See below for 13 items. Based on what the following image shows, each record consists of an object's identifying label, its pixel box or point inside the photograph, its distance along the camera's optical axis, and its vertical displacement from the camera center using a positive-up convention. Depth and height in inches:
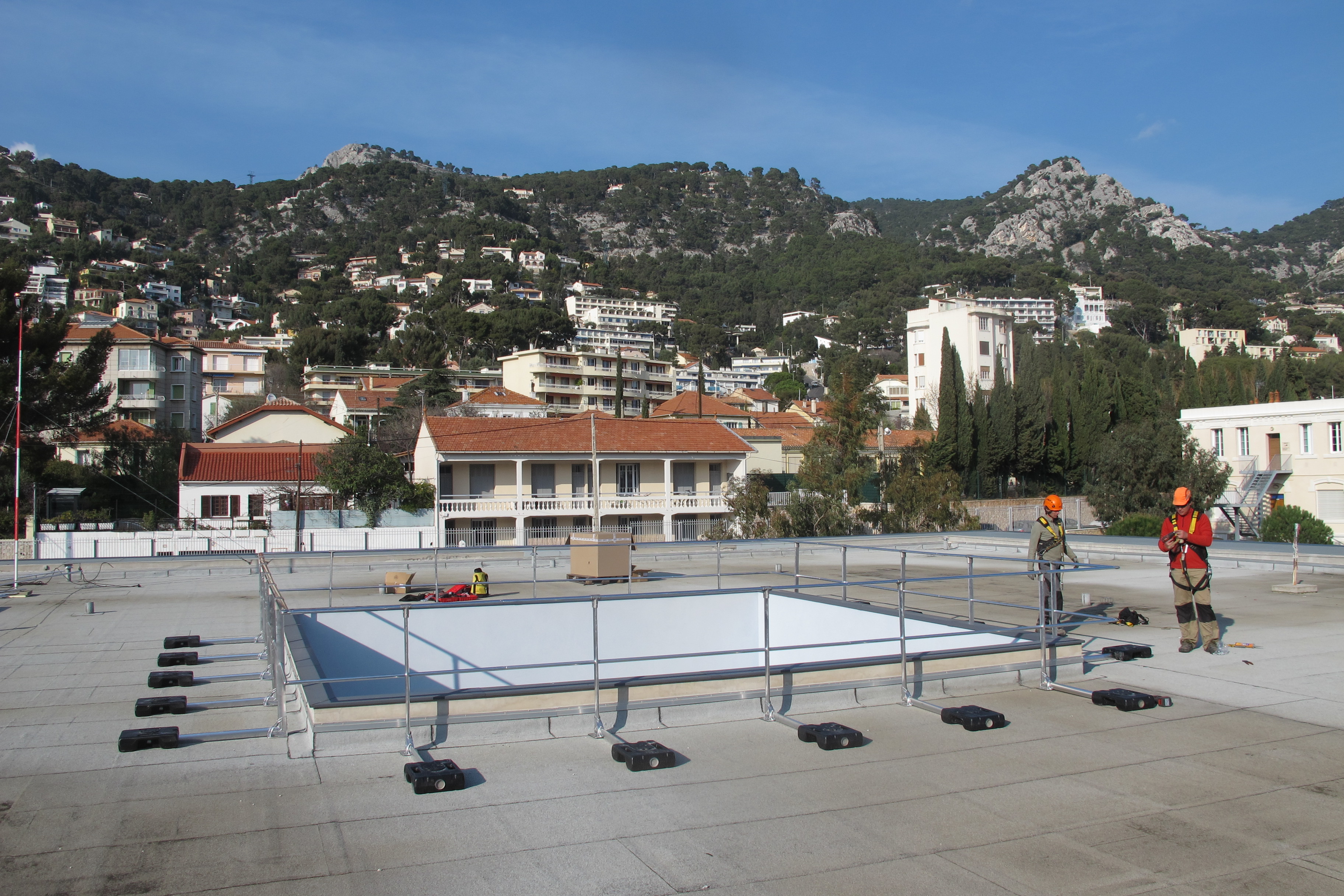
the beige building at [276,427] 2132.1 +162.1
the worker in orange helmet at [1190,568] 386.3 -37.9
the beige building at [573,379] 3654.0 +464.3
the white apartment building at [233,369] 3540.8 +499.4
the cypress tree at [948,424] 2055.9 +135.8
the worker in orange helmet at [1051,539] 475.5 -29.7
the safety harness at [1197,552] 387.2 -30.9
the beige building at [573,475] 1614.2 +30.0
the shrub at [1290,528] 1365.7 -75.8
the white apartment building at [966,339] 3248.0 +533.6
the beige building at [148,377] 2561.5 +348.9
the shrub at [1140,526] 1263.5 -64.6
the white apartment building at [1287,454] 1595.7 +44.4
